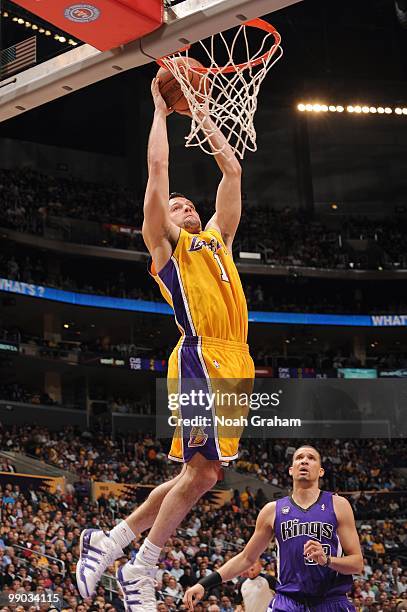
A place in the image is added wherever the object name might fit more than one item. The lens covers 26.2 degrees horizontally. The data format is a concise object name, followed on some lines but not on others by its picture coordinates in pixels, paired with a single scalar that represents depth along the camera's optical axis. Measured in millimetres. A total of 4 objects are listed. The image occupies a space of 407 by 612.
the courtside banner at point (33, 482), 18414
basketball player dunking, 4992
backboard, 4691
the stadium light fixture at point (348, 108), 30984
